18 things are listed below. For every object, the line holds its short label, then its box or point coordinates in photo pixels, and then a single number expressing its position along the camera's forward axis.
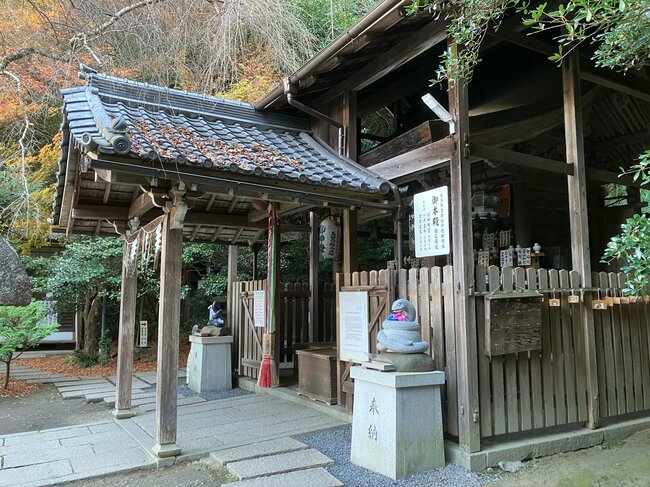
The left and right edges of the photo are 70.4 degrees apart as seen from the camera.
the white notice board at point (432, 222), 5.31
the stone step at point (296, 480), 4.22
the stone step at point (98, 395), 8.77
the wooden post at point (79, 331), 14.42
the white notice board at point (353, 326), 6.12
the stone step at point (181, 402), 7.41
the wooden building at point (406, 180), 4.95
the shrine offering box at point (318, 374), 6.87
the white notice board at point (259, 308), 8.70
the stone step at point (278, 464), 4.49
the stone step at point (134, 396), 8.20
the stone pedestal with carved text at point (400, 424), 4.50
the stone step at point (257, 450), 4.89
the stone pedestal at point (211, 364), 8.84
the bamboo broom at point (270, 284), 7.43
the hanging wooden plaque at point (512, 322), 4.87
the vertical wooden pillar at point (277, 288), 7.66
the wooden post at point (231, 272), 10.19
